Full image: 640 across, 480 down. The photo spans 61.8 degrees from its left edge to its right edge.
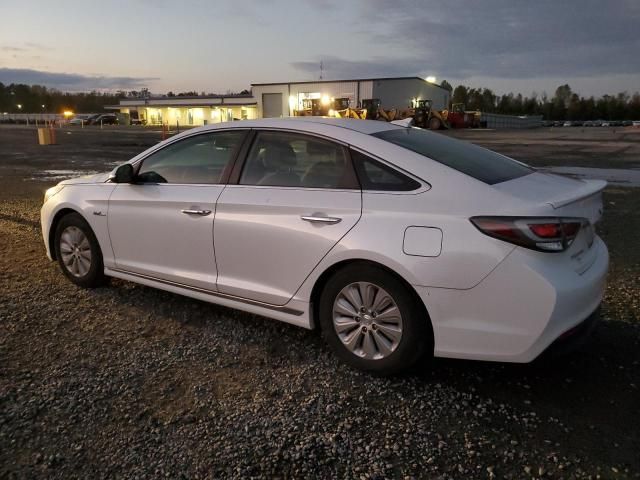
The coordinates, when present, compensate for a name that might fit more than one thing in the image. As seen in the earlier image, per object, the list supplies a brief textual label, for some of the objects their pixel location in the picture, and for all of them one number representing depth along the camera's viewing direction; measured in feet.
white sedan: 9.34
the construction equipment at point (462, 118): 175.97
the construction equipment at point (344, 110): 153.69
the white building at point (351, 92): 208.95
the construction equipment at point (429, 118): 159.12
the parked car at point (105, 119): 241.55
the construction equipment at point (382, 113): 160.15
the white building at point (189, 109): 257.96
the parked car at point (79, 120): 237.49
